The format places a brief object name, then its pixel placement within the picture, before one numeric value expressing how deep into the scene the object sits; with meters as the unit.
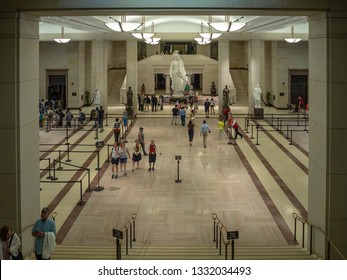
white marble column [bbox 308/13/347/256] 8.77
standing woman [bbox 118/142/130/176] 16.88
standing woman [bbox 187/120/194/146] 22.62
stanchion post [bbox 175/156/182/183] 16.17
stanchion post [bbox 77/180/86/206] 13.70
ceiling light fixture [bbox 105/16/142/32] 18.23
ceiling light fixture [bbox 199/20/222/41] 27.25
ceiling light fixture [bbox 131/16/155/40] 26.80
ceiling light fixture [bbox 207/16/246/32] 18.92
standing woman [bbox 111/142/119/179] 16.59
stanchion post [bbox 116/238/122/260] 8.53
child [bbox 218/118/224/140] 24.14
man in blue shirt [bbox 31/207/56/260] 7.93
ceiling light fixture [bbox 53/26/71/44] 30.75
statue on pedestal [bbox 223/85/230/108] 33.60
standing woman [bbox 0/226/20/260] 7.09
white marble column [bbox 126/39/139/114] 34.94
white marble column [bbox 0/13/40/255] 8.84
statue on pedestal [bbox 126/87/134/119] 33.34
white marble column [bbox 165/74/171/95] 46.81
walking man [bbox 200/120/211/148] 22.19
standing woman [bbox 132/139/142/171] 17.70
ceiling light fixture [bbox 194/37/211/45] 31.54
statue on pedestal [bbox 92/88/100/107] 33.62
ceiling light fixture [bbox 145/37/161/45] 30.92
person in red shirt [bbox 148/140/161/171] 17.64
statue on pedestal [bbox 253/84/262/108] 33.12
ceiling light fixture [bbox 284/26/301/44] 30.26
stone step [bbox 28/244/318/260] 9.29
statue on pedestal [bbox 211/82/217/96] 45.50
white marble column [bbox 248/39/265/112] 33.78
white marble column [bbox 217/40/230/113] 35.19
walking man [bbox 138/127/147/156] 19.92
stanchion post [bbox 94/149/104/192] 15.14
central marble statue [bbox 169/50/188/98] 37.78
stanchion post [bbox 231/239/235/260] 8.61
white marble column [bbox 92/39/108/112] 33.78
